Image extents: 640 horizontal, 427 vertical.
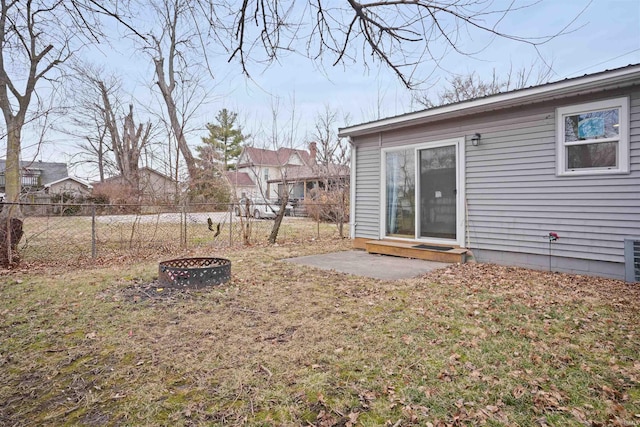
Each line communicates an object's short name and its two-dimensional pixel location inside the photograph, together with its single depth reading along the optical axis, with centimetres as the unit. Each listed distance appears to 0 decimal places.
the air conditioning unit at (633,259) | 417
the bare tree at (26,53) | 240
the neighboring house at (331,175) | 1337
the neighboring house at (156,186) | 1150
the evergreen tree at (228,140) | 2475
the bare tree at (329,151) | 1420
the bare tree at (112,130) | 1383
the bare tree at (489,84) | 1293
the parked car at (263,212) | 1625
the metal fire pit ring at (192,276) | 396
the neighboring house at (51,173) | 2633
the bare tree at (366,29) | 212
